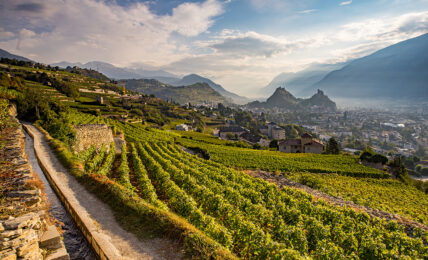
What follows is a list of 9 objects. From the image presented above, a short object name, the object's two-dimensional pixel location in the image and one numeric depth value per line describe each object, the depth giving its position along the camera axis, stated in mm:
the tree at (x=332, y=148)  62669
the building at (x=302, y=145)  58969
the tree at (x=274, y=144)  74712
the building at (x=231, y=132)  108750
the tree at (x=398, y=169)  39381
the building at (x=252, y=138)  103069
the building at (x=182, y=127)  102450
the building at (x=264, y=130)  151075
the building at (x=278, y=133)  134125
